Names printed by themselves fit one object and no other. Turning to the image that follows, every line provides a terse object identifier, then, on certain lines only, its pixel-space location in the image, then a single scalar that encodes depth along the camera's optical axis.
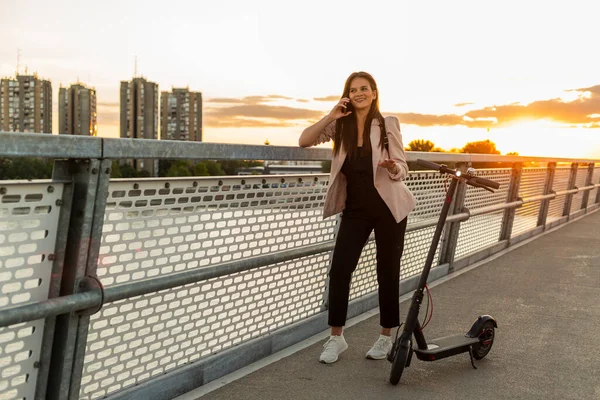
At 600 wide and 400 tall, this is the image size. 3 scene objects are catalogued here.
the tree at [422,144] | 93.55
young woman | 4.49
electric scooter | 4.22
